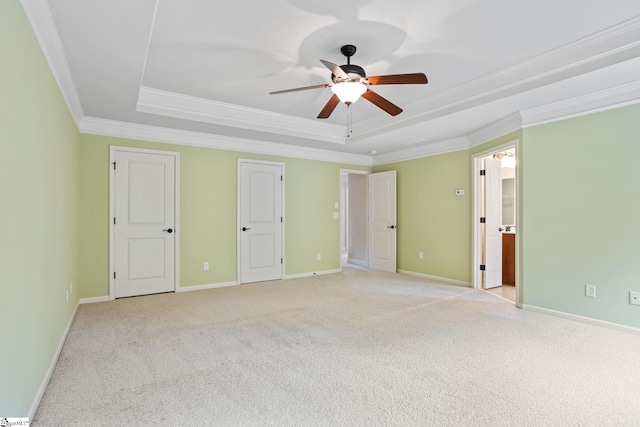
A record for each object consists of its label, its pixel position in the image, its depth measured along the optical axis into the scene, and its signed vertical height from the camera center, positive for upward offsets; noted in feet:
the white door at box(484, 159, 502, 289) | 17.38 -0.47
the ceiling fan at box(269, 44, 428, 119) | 8.68 +3.50
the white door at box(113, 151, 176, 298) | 15.24 -0.49
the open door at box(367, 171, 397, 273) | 21.94 -0.49
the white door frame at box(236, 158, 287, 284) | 18.30 -0.43
